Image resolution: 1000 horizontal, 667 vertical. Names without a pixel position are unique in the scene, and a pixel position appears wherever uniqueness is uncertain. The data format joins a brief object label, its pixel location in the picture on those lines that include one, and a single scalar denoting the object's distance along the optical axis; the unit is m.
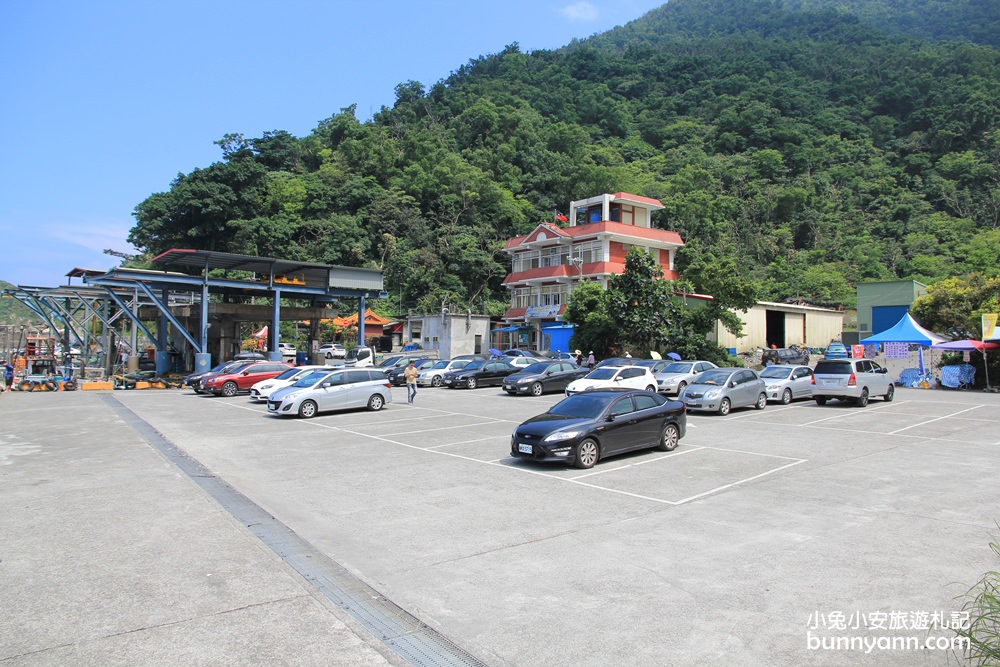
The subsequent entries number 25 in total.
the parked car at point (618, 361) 27.05
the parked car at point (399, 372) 32.66
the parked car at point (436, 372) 33.31
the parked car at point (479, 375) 31.81
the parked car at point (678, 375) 24.00
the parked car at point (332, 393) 19.94
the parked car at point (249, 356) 34.94
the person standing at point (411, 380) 23.83
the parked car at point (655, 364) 25.91
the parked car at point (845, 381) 22.02
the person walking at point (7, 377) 32.06
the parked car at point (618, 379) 23.36
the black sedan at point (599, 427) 11.59
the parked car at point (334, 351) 61.38
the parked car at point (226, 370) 28.36
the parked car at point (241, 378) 28.06
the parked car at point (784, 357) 43.19
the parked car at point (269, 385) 25.17
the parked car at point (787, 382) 23.11
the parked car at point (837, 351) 40.38
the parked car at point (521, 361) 33.12
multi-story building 55.34
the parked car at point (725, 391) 19.88
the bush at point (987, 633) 3.30
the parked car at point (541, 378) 27.22
